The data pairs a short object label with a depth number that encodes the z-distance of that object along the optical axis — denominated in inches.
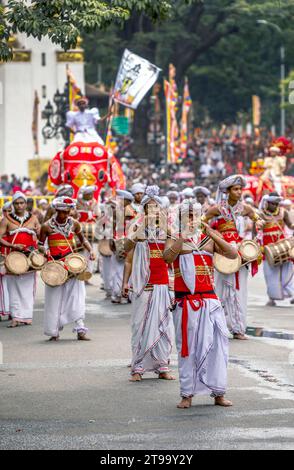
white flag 1318.9
